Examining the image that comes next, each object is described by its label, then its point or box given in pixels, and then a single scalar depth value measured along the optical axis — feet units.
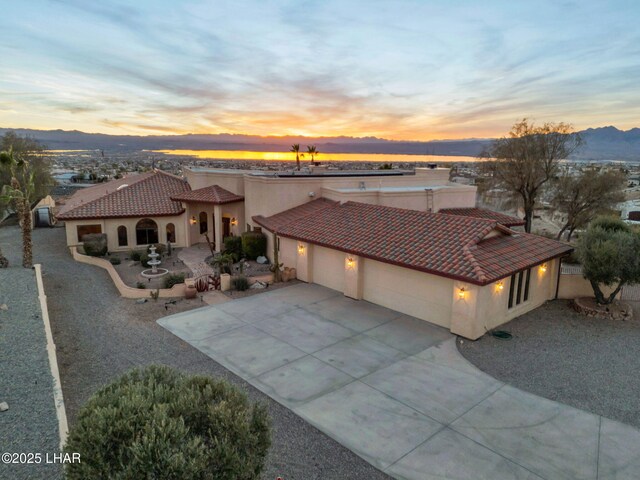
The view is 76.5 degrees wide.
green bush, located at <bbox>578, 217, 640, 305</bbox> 53.31
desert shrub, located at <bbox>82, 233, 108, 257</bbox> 86.94
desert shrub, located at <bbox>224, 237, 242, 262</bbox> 86.73
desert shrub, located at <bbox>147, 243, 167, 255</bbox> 89.70
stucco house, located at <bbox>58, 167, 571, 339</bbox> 50.96
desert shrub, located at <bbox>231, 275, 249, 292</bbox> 65.57
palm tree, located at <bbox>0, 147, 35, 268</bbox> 70.28
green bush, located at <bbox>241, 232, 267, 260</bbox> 83.87
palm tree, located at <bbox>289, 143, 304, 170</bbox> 127.95
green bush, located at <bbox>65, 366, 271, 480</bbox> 16.33
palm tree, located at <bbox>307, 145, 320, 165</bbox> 136.77
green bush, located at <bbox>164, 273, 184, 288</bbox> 66.18
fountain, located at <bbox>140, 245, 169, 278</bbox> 74.20
